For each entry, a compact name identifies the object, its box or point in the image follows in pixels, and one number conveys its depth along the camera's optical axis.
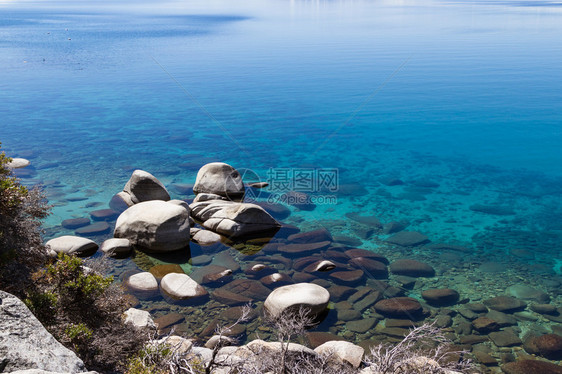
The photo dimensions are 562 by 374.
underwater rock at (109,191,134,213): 17.39
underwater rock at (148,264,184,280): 13.30
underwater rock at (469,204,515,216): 17.86
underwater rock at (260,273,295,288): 12.77
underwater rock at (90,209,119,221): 16.60
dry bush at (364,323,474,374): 7.26
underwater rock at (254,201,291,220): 17.09
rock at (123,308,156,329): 10.04
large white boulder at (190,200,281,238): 15.38
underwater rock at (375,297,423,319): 11.50
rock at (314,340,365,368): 9.32
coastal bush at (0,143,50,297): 8.28
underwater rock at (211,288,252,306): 12.05
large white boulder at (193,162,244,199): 18.23
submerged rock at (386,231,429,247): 15.29
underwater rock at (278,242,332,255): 14.53
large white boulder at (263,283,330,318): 11.04
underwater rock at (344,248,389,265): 14.07
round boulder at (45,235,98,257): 13.57
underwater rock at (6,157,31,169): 21.46
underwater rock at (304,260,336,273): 13.43
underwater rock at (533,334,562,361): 10.11
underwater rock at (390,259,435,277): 13.34
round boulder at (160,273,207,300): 12.17
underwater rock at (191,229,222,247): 15.02
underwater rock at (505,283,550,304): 12.15
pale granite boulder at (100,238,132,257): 14.01
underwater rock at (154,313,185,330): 11.11
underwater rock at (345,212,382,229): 16.58
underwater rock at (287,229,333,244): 15.17
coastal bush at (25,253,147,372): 7.79
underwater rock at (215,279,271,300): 12.32
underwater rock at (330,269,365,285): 12.91
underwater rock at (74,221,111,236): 15.45
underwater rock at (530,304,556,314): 11.62
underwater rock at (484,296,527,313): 11.68
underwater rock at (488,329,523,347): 10.52
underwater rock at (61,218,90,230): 15.97
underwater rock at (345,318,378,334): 11.05
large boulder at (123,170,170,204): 17.08
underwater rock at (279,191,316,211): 17.97
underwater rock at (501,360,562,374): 9.57
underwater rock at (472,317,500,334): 10.93
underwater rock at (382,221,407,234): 16.14
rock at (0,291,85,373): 5.62
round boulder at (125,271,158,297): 12.33
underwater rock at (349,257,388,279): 13.30
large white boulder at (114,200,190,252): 14.28
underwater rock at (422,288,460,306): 11.95
